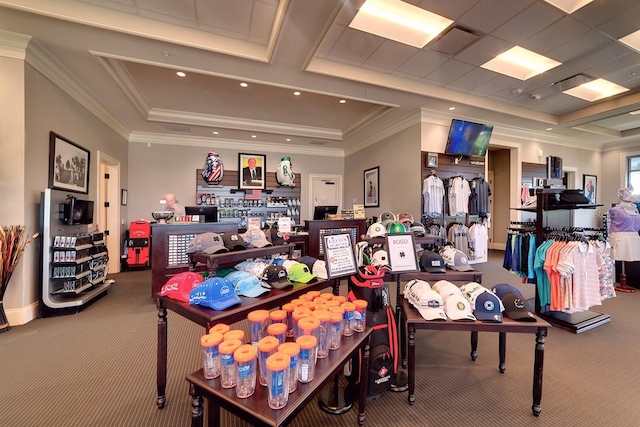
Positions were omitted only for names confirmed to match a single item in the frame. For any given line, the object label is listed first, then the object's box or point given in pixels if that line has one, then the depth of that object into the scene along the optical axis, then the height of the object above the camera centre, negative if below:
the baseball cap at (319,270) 2.04 -0.44
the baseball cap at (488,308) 1.69 -0.59
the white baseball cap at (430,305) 1.72 -0.60
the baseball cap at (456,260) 2.34 -0.40
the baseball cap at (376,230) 2.90 -0.18
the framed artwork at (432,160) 5.23 +1.07
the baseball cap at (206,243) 2.11 -0.25
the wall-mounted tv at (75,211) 3.54 +0.00
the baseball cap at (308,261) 2.22 -0.40
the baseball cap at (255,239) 2.41 -0.24
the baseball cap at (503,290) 1.91 -0.54
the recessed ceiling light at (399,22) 2.92 +2.22
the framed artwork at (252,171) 6.99 +1.09
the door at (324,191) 7.79 +0.68
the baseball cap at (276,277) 1.76 -0.43
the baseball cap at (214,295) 1.43 -0.45
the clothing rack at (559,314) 2.91 -1.12
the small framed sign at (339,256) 1.82 -0.29
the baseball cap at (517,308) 1.68 -0.59
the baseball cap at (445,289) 1.86 -0.53
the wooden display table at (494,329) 1.63 -0.71
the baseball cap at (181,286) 1.58 -0.45
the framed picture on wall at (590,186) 7.60 +0.88
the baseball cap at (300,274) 1.91 -0.44
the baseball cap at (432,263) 2.22 -0.41
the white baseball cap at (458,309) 1.71 -0.60
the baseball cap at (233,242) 2.20 -0.24
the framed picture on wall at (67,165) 3.41 +0.64
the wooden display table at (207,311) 1.37 -0.53
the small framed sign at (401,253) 2.13 -0.31
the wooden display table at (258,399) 0.91 -0.68
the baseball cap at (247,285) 1.63 -0.45
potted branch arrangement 2.74 -0.44
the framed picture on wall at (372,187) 6.58 +0.67
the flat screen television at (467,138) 5.36 +1.57
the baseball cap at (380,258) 2.20 -0.37
